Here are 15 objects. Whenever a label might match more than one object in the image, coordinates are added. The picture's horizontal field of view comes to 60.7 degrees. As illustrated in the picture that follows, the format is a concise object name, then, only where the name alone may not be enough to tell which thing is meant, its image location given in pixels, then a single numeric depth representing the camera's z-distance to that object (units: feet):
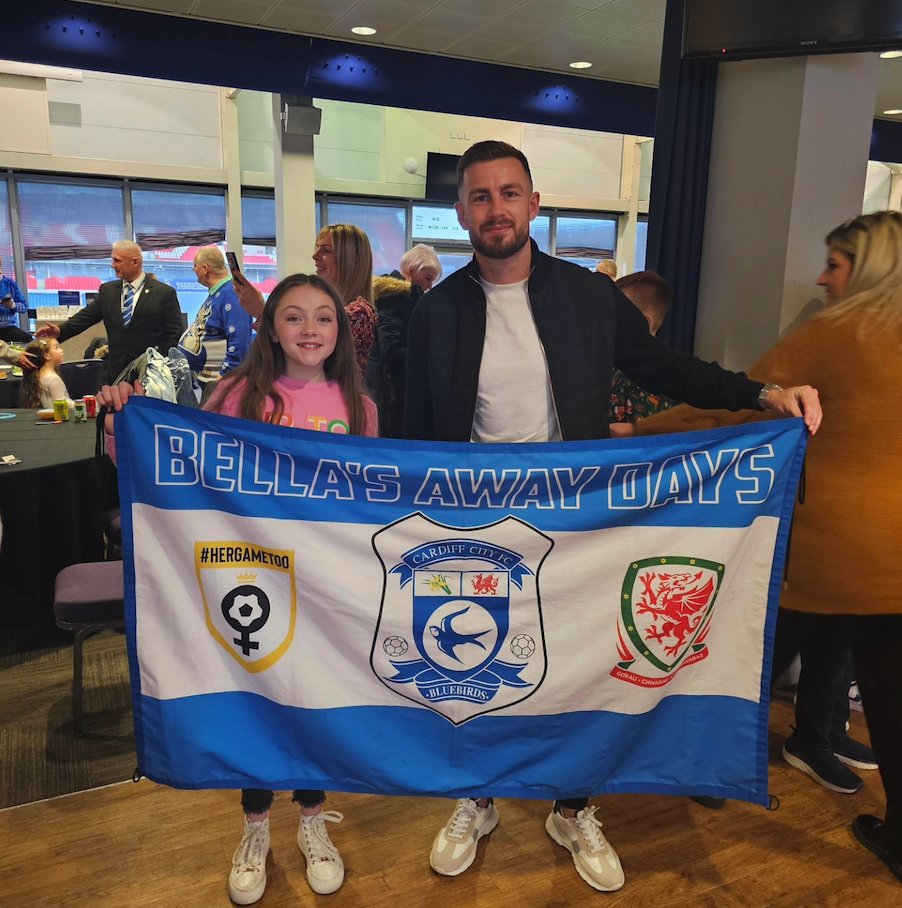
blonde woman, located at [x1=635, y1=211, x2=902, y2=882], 5.74
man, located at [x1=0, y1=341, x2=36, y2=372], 14.24
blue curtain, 9.72
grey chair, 7.64
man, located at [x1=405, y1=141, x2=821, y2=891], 5.67
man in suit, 16.11
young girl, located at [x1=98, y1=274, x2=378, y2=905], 5.84
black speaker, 23.54
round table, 9.70
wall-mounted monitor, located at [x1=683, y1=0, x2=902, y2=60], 8.36
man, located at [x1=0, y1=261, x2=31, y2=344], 23.00
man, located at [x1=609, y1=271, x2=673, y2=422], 8.02
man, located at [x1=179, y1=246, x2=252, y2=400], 12.80
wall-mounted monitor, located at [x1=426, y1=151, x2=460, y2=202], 34.86
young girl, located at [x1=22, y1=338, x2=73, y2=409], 14.08
